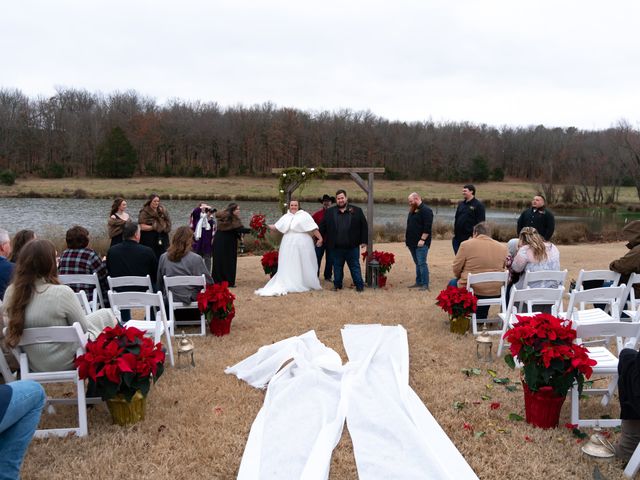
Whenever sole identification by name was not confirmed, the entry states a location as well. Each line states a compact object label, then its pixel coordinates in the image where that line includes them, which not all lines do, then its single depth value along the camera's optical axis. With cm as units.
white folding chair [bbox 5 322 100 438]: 407
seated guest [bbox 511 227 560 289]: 699
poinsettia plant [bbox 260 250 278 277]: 1106
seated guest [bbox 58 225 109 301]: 666
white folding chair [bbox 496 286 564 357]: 591
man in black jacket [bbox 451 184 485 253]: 1032
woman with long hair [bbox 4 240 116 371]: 417
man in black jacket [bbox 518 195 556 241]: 1051
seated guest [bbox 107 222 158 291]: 711
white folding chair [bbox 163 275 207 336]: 668
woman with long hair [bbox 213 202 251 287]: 1055
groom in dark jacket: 1022
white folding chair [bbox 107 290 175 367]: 563
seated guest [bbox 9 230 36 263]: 566
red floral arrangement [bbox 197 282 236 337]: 686
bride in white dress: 1051
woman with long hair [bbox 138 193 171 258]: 995
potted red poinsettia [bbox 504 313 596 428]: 408
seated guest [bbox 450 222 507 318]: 738
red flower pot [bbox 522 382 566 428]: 425
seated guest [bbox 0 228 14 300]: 536
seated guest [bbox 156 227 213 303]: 723
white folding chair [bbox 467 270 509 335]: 695
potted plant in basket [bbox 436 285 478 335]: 696
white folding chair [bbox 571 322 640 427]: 426
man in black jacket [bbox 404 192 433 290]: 1035
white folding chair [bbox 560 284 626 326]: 542
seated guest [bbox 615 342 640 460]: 360
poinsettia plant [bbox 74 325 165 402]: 403
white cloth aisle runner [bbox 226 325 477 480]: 367
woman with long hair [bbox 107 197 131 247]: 927
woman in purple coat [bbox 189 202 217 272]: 1125
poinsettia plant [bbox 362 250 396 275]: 1097
